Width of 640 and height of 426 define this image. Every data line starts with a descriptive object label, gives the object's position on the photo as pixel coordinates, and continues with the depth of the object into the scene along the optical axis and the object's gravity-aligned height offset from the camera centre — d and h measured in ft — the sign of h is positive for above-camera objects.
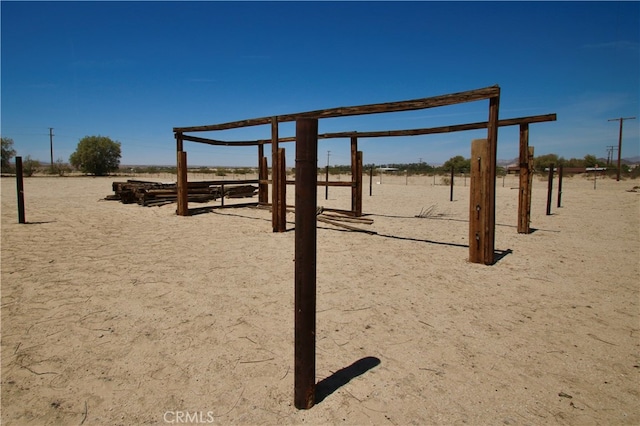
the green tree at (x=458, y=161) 215.72 +17.12
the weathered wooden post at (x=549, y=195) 37.38 -0.88
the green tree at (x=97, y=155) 157.07 +14.29
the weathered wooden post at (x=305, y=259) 7.26 -1.59
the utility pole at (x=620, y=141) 113.16 +15.80
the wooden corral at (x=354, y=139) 19.35 +4.50
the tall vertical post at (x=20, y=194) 28.85 -0.80
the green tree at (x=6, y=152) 159.12 +15.47
